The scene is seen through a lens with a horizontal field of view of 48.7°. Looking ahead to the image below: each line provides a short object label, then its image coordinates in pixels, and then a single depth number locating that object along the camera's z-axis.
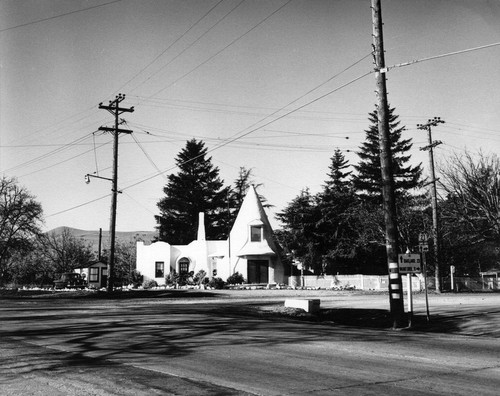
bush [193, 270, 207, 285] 48.88
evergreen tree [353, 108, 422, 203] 61.91
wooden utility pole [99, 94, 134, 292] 35.19
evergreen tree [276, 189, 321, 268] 48.16
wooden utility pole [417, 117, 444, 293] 36.30
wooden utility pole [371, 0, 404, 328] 15.79
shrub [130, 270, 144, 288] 51.53
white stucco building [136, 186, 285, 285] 48.25
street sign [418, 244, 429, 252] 16.81
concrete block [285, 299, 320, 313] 20.52
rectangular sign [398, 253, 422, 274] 15.93
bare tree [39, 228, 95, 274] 73.88
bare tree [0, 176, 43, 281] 59.22
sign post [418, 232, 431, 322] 16.87
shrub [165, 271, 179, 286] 50.36
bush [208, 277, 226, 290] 45.25
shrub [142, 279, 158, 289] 49.59
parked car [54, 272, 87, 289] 51.19
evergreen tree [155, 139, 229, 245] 83.00
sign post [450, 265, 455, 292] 38.42
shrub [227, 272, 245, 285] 46.91
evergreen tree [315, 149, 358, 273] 49.62
